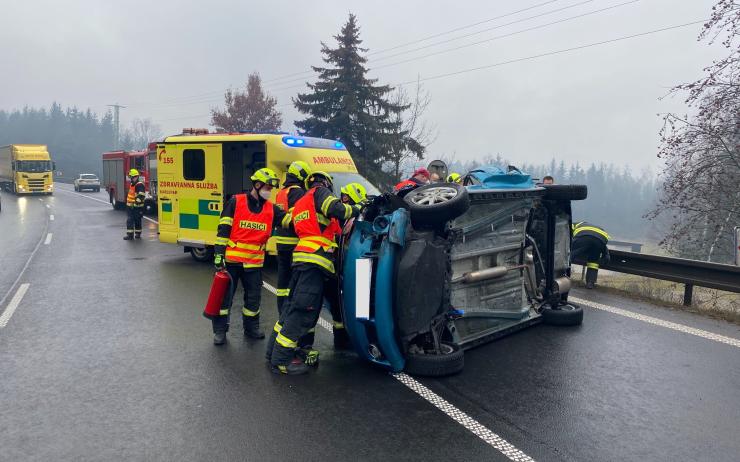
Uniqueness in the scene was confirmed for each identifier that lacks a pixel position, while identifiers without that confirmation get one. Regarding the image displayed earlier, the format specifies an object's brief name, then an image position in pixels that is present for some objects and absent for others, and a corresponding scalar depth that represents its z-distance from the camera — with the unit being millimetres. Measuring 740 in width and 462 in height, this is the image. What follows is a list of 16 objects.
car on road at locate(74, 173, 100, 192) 44969
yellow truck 35969
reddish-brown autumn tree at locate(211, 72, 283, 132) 42156
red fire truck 21675
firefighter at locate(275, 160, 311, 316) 5684
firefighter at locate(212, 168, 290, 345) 5980
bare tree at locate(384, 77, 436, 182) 27984
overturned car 4730
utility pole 77538
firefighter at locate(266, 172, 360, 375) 5031
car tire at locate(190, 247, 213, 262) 11574
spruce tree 27422
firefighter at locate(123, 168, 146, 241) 14438
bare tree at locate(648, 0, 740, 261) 12438
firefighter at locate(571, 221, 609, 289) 8820
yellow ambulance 10305
